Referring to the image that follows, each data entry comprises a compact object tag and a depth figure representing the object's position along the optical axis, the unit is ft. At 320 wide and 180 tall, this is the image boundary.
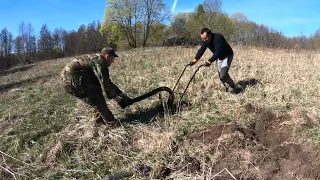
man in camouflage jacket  16.34
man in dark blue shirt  20.92
